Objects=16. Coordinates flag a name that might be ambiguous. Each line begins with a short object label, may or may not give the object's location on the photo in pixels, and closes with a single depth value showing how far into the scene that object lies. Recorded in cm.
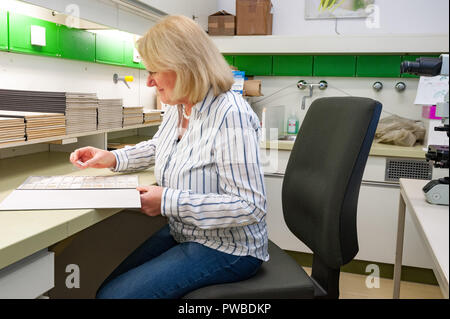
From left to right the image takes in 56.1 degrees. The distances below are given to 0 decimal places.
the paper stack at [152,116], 222
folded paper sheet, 106
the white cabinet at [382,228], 233
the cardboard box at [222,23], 272
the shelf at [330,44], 243
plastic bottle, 288
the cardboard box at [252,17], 272
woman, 106
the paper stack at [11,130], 129
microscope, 93
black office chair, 108
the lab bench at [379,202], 230
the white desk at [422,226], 48
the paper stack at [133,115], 200
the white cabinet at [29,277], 85
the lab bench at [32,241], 84
